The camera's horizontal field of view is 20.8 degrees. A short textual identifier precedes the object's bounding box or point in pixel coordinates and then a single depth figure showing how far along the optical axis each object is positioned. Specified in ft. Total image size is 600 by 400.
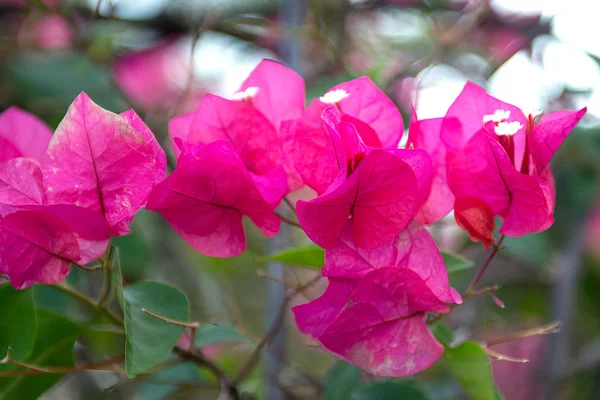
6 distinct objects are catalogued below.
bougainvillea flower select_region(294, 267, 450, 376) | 1.49
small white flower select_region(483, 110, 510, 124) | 1.56
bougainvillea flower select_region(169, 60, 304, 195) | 1.58
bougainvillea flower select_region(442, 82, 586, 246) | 1.53
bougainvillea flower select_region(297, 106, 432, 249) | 1.49
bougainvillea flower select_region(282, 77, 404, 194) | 1.56
